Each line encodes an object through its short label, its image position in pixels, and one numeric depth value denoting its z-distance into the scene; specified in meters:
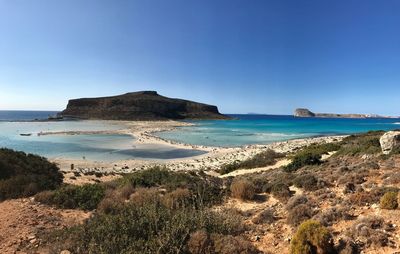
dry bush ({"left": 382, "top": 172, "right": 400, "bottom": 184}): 9.75
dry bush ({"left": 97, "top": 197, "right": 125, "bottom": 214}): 8.85
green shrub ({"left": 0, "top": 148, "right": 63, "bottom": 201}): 11.25
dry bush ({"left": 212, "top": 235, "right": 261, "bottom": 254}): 5.58
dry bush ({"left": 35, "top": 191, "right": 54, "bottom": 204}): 10.21
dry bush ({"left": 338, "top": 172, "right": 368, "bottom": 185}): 10.82
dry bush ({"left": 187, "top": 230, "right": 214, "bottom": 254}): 5.52
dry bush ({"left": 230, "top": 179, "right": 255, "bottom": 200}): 11.23
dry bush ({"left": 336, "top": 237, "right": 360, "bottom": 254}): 5.67
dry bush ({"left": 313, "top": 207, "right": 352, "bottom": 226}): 7.32
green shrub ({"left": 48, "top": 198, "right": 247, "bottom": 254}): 5.34
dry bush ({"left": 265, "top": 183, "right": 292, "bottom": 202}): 10.54
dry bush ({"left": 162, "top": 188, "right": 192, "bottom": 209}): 9.34
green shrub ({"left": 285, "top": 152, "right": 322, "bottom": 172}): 17.80
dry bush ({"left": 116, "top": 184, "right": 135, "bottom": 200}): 11.55
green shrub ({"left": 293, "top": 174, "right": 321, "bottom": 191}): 11.01
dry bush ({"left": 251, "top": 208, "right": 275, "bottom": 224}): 8.27
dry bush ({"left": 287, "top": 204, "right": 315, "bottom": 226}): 7.79
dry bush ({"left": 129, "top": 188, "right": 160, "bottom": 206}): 9.41
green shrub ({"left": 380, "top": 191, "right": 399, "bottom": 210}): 7.47
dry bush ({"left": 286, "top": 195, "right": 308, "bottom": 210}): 8.88
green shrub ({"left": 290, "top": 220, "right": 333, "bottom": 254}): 5.75
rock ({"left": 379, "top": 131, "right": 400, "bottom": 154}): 16.25
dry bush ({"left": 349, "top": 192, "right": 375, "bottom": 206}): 8.33
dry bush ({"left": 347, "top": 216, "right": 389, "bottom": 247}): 5.90
